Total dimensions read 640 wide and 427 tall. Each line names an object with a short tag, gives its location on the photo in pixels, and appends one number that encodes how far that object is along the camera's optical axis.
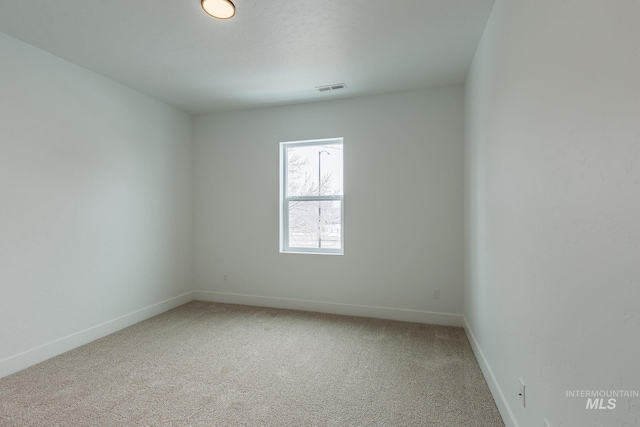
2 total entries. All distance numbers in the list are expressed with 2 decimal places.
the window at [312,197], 4.08
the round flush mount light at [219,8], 2.05
